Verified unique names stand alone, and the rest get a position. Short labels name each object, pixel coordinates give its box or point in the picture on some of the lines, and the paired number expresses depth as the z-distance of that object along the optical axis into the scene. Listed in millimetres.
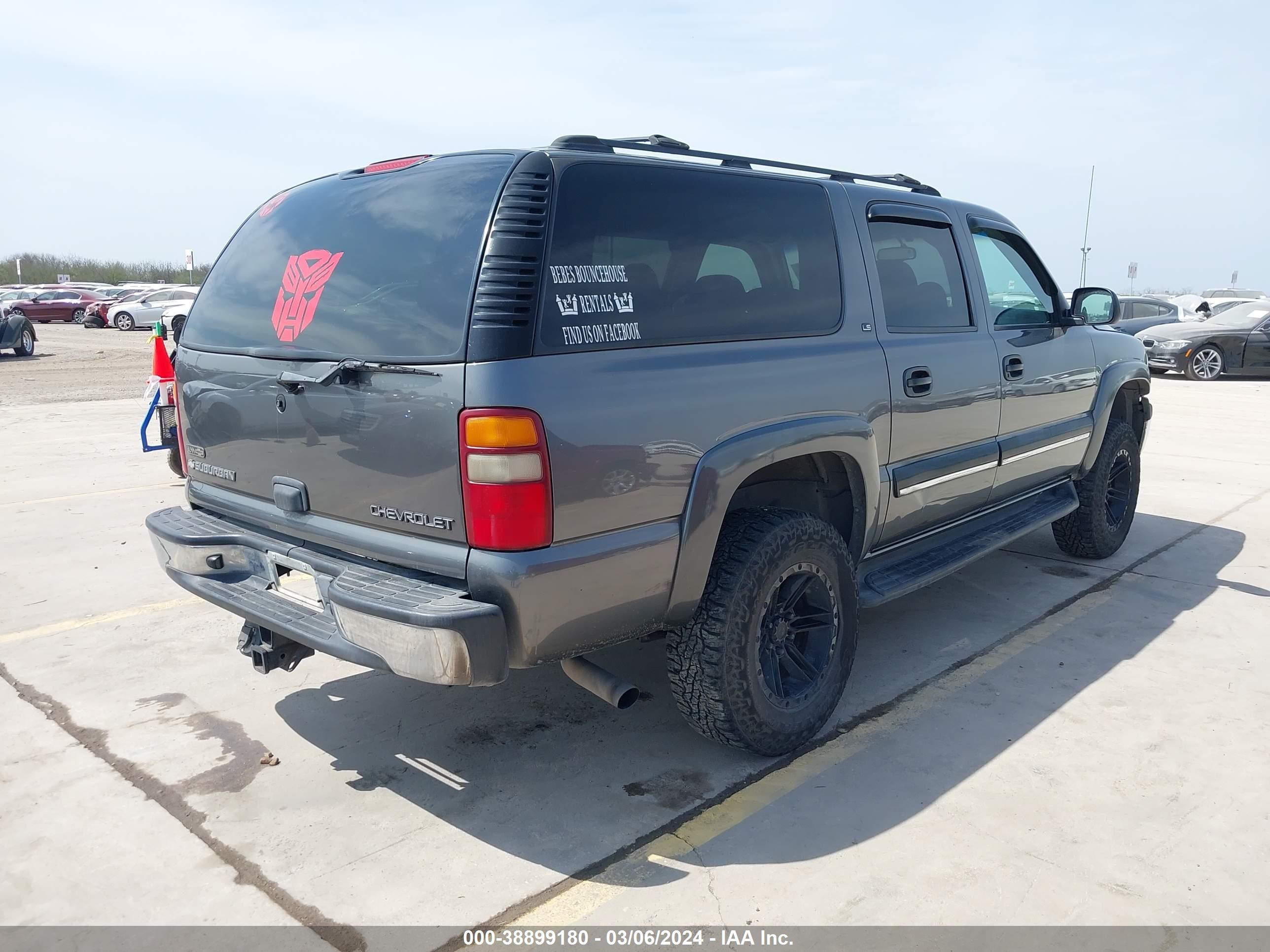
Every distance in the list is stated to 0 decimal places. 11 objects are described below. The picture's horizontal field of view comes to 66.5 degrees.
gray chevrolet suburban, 2650
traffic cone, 7699
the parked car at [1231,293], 27906
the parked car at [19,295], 37062
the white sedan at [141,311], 32531
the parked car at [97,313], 34344
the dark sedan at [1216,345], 17156
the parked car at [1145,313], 18641
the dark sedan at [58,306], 36531
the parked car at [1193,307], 19906
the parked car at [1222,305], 19848
